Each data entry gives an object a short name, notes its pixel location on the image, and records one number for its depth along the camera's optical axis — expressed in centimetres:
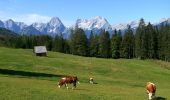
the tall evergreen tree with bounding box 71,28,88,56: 19100
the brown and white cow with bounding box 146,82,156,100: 3999
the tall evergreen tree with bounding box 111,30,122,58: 18688
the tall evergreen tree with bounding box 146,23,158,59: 18050
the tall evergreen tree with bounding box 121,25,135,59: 18550
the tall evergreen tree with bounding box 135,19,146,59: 18088
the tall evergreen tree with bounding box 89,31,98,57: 19575
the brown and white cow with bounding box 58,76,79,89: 4559
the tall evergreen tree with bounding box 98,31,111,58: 19125
